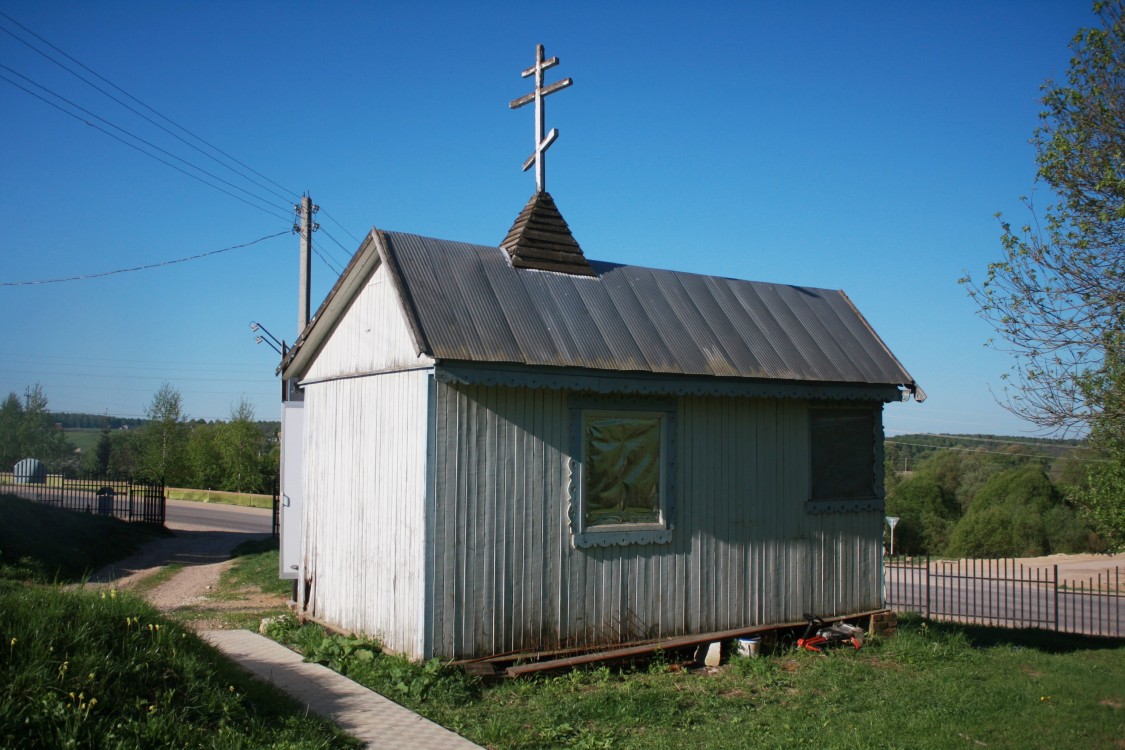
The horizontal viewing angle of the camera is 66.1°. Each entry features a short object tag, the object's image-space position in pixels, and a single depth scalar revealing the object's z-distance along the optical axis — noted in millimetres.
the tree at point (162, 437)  45094
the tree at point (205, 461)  46875
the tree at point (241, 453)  46312
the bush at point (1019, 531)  37406
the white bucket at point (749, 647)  9250
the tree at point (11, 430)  48291
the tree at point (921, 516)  43125
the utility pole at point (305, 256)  16984
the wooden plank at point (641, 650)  7812
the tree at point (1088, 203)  9234
